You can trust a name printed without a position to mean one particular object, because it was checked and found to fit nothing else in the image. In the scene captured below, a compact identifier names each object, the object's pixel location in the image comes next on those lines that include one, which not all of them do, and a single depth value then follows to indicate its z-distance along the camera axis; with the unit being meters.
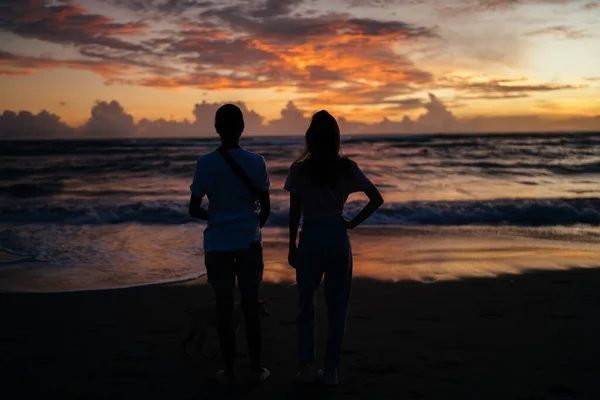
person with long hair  3.56
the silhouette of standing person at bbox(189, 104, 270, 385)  3.51
